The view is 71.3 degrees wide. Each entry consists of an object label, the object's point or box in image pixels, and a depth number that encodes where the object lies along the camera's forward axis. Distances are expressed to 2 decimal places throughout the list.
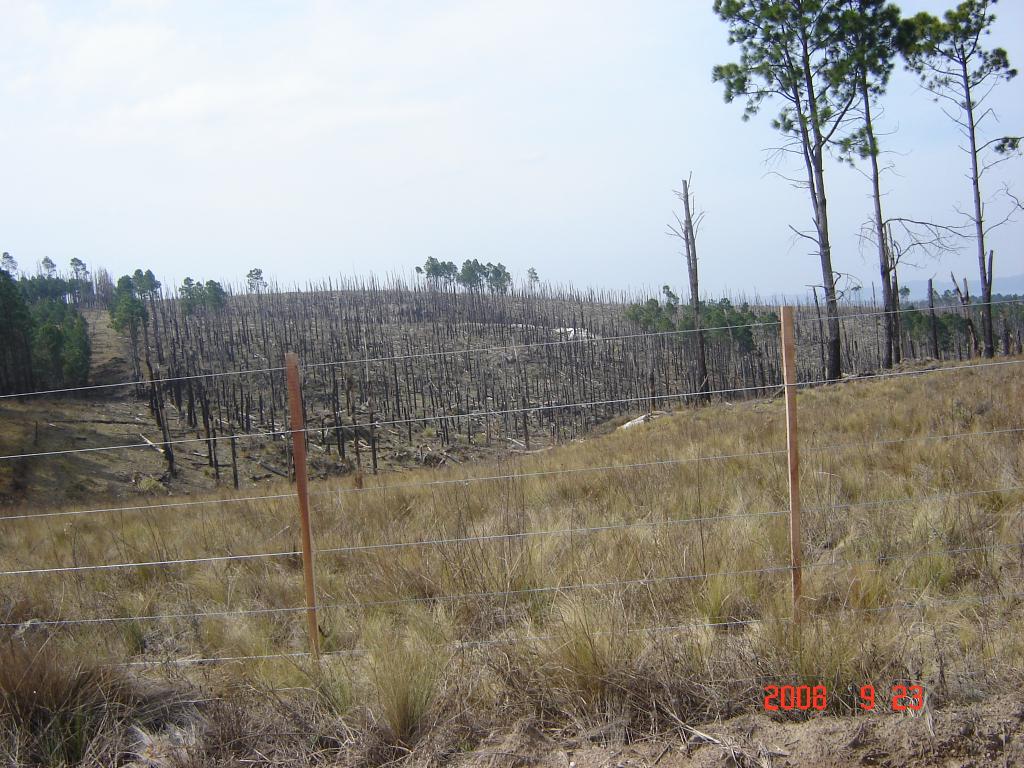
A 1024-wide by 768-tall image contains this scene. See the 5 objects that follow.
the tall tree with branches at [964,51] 21.14
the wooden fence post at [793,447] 3.54
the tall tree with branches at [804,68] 19.64
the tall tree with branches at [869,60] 19.95
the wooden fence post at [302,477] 3.58
